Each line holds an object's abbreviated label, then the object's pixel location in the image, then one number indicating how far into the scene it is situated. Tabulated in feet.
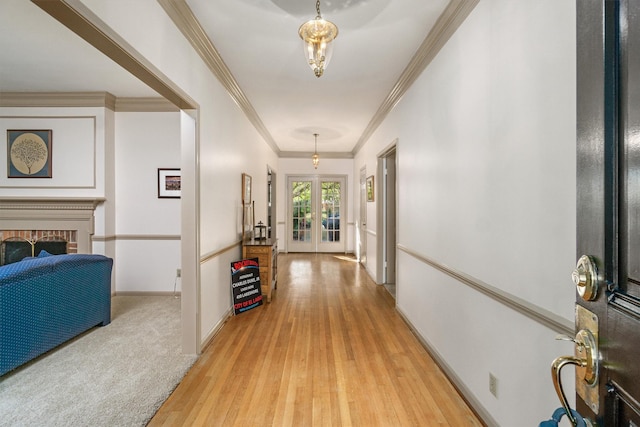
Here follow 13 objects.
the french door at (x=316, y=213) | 26.66
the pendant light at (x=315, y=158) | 20.65
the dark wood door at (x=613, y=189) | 1.72
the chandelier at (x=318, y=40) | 6.08
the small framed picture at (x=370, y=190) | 17.53
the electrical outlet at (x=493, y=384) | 5.47
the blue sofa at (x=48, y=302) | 7.17
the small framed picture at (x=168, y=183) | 13.99
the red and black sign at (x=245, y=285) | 11.82
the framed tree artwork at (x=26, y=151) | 12.96
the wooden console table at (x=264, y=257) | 13.07
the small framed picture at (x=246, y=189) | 14.06
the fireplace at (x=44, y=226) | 12.91
